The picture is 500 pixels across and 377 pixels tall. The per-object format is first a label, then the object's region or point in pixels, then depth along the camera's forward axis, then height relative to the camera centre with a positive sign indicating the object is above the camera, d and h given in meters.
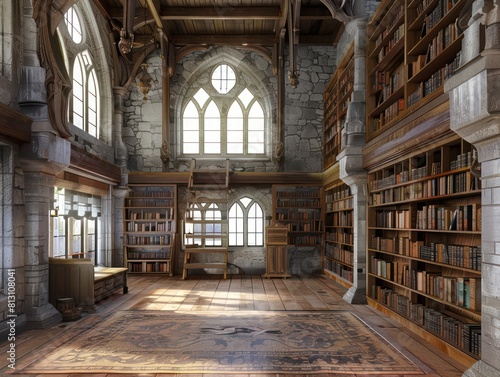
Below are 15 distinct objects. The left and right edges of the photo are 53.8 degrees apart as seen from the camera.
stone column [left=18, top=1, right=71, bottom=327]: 6.08 +0.53
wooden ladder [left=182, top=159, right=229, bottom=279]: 10.90 -0.07
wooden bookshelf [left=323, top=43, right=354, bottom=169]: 9.21 +2.19
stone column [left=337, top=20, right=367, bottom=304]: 7.64 +0.84
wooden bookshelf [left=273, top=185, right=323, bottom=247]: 11.65 -0.07
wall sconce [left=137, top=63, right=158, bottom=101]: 8.39 +2.18
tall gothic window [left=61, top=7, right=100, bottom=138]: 9.26 +2.59
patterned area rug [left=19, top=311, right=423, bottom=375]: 4.45 -1.43
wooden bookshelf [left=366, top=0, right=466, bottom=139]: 5.09 +1.89
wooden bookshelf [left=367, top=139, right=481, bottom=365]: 4.54 -0.42
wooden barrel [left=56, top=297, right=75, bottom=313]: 6.45 -1.25
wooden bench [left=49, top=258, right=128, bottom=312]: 6.68 -1.00
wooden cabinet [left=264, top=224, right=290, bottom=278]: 10.86 -0.96
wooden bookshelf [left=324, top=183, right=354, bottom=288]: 9.26 -0.52
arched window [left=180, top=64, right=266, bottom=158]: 12.44 +2.23
